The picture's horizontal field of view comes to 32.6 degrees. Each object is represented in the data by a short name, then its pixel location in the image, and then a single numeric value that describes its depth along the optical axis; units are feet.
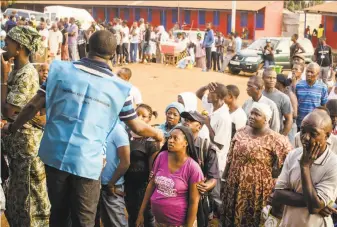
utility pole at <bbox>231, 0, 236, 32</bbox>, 98.16
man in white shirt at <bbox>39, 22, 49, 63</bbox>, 65.71
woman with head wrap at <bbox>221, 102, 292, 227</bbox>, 17.62
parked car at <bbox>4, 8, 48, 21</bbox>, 94.54
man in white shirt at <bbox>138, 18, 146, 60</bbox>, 78.44
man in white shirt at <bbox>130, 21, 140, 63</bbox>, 76.48
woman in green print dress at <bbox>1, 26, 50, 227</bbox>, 15.43
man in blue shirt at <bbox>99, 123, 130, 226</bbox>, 16.83
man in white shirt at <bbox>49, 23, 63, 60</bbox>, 68.23
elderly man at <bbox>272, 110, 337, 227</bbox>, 11.40
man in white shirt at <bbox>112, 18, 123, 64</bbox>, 72.38
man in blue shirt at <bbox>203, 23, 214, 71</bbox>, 72.69
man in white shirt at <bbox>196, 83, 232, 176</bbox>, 20.56
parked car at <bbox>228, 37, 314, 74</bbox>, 72.49
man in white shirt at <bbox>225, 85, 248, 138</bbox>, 21.91
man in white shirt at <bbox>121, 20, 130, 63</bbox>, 74.38
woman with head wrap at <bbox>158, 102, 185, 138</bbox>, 18.97
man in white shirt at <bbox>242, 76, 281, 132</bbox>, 22.22
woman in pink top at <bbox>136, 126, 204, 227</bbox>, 15.21
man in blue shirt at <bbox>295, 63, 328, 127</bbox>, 26.78
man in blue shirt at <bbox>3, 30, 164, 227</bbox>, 11.30
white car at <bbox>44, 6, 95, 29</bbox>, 103.86
